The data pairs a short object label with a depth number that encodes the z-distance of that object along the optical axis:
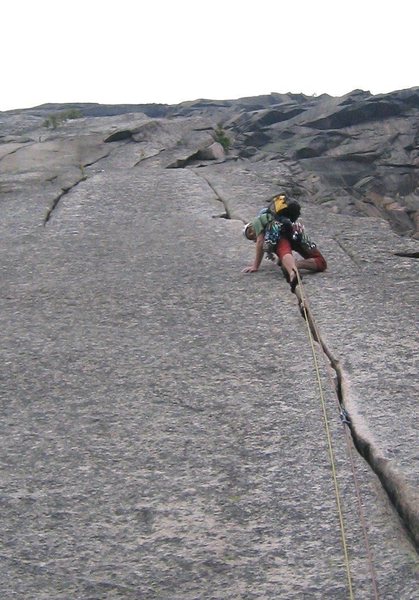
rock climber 9.41
